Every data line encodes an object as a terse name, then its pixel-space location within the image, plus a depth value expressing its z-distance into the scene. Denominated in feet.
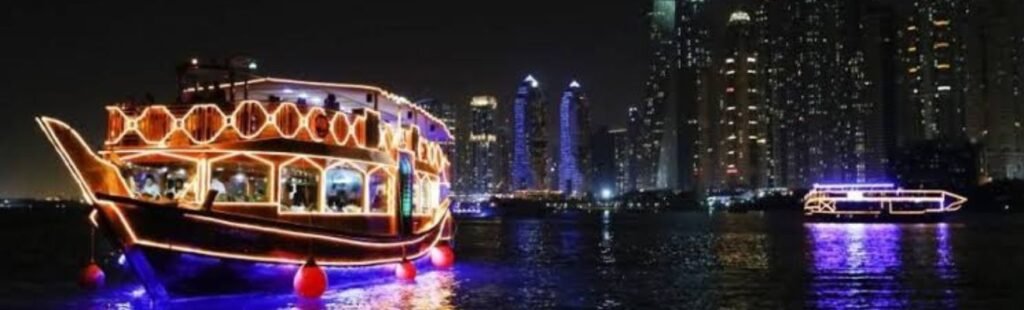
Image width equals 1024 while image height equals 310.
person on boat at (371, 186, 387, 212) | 97.96
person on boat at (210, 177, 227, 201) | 81.51
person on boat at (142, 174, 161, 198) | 80.59
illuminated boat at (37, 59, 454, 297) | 73.51
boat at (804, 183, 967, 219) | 409.90
